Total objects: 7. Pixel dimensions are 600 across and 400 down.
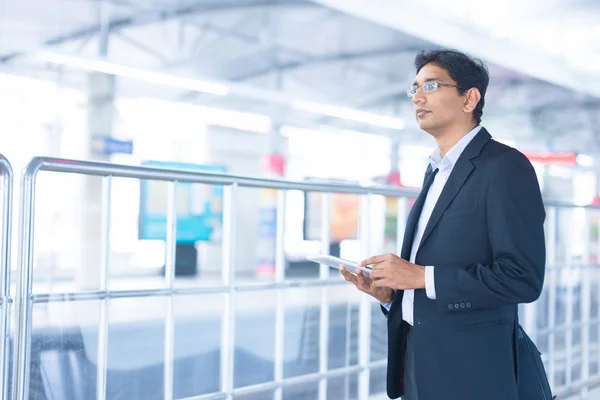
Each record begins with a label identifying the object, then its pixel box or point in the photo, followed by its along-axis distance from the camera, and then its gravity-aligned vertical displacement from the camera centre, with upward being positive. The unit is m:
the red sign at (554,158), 15.85 +1.10
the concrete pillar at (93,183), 12.27 +0.20
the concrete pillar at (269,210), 14.37 -0.25
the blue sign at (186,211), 12.36 -0.28
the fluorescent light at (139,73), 10.38 +1.97
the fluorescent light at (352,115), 13.96 +1.94
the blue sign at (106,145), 12.10 +0.87
